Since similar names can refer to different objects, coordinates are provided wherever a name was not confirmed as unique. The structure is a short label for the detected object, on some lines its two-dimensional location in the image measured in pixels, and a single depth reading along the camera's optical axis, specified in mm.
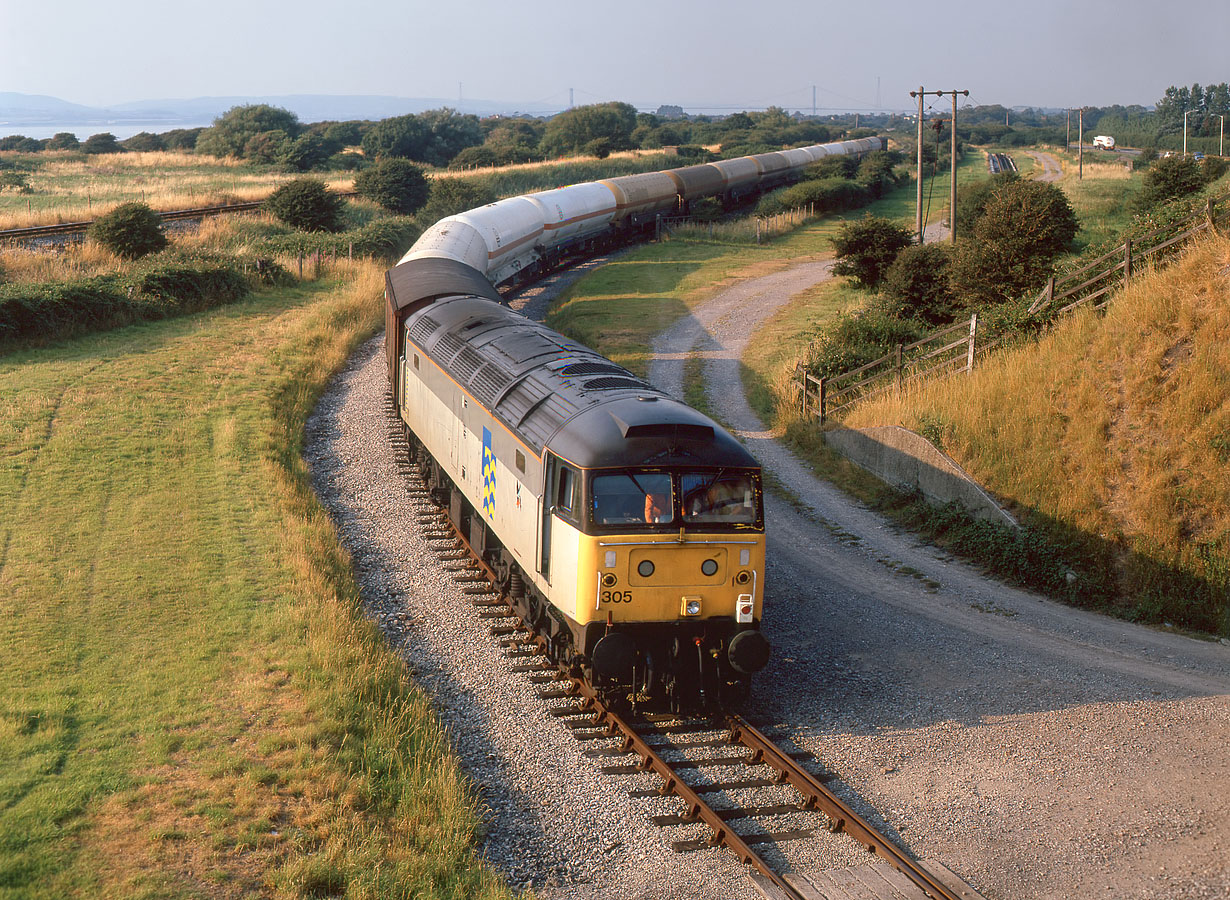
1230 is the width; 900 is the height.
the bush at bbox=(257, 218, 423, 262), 47812
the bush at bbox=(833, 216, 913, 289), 43812
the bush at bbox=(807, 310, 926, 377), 29312
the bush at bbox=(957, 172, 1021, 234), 52569
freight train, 12609
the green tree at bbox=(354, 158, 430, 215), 63125
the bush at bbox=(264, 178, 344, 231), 53469
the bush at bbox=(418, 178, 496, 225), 57562
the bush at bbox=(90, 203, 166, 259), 41688
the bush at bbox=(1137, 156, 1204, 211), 46062
